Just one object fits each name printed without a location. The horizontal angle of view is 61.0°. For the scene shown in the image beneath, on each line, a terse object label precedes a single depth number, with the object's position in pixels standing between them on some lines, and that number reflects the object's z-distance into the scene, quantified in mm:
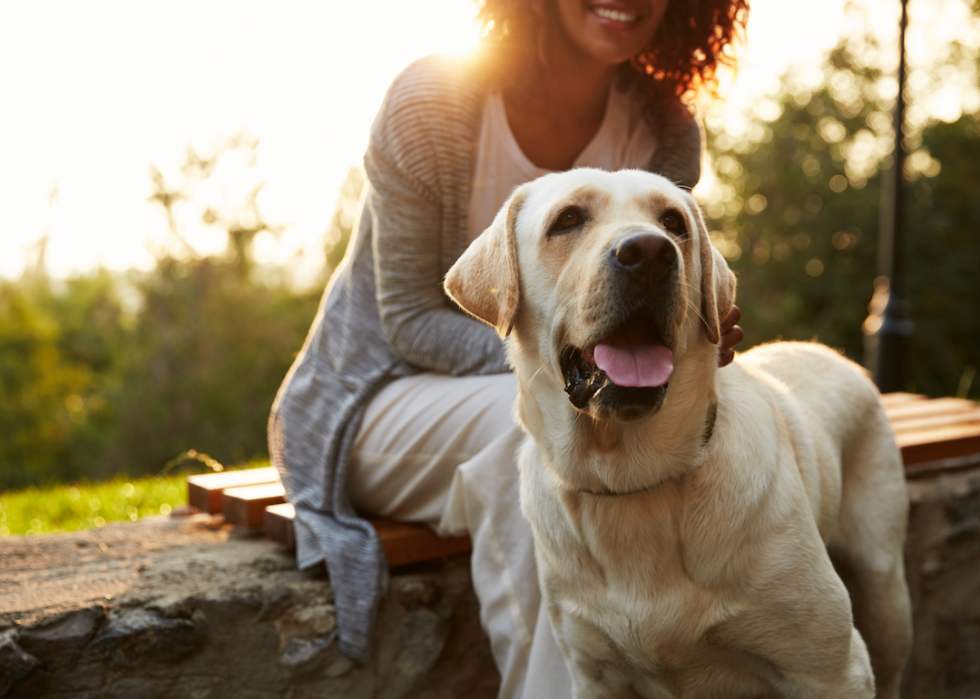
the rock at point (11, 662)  2098
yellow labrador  1752
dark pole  6301
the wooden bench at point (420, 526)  2682
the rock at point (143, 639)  2238
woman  2445
